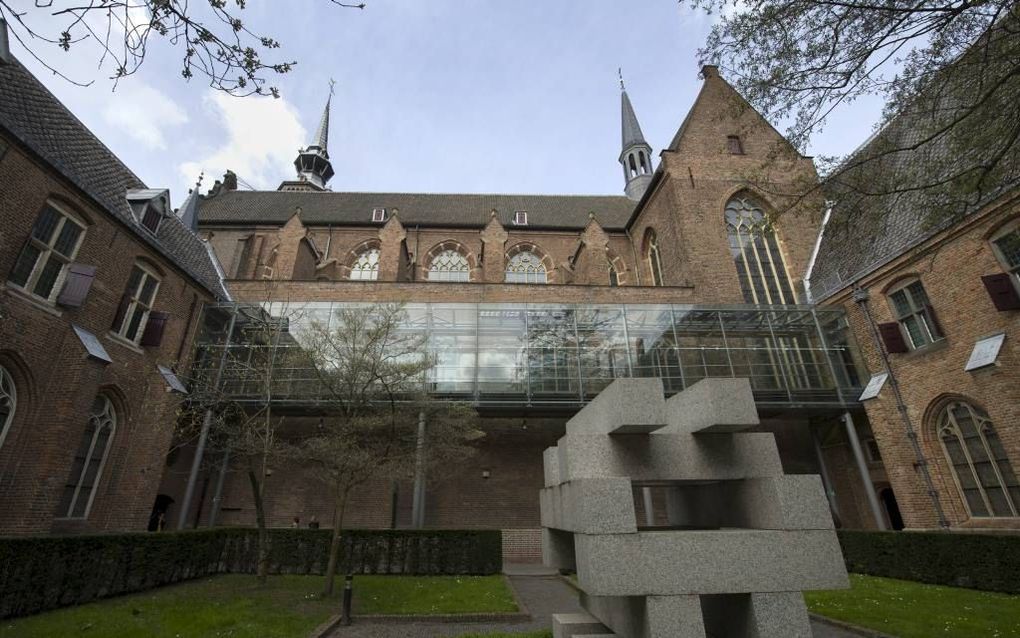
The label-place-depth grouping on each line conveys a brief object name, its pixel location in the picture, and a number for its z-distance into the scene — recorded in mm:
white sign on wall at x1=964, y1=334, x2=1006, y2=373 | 10883
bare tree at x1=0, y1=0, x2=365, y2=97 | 2994
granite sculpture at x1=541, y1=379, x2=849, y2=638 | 3992
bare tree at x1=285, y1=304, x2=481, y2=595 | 9508
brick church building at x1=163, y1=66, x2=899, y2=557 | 16062
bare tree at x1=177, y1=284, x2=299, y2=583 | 12633
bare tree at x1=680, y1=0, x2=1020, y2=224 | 4965
